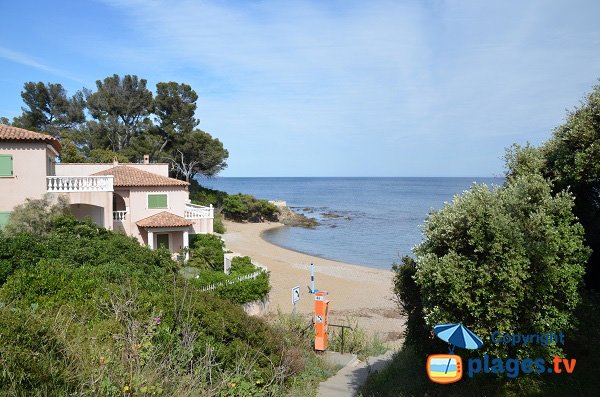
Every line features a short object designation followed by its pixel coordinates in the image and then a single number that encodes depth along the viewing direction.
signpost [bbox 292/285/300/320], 15.52
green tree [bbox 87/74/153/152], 57.16
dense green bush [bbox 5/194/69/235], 17.36
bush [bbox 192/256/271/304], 17.59
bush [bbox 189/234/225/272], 23.12
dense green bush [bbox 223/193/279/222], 60.12
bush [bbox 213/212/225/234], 47.42
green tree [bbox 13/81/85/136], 59.19
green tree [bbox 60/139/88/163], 40.34
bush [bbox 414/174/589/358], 6.43
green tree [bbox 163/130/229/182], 54.00
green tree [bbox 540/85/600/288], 7.51
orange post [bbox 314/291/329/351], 13.35
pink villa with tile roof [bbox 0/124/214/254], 18.89
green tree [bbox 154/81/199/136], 55.44
